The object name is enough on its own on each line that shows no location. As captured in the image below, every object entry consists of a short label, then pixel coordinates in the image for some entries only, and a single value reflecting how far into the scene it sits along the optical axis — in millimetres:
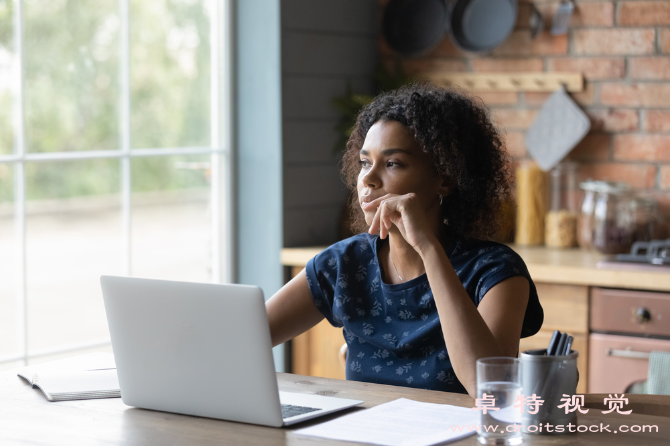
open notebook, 3107
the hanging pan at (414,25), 5500
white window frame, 4181
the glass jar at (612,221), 4689
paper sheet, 2784
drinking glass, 2754
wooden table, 2797
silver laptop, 2852
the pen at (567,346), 2837
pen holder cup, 2803
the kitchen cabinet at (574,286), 4220
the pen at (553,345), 2851
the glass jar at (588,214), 4815
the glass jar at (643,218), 4710
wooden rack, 5112
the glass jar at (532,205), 5139
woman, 3227
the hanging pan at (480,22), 5244
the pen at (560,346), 2842
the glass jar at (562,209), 5040
